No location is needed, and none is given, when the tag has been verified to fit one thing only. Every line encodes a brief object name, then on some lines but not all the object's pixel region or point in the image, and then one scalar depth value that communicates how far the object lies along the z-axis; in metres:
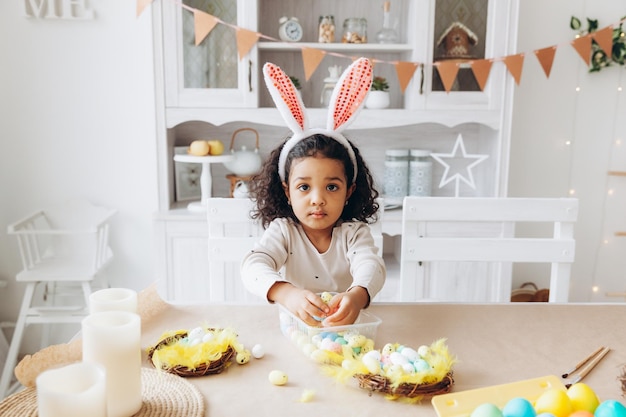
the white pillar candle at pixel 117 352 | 0.74
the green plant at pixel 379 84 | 2.34
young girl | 1.15
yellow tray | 0.78
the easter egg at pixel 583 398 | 0.75
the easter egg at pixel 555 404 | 0.73
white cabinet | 2.21
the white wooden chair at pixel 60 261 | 2.16
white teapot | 2.39
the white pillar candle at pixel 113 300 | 0.82
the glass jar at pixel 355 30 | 2.34
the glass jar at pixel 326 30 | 2.33
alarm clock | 2.32
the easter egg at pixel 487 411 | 0.71
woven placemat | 0.78
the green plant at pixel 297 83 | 2.39
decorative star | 2.63
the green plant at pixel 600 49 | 2.48
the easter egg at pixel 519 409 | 0.72
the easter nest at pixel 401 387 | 0.82
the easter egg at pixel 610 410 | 0.70
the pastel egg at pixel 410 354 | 0.88
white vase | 2.32
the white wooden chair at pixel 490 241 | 1.42
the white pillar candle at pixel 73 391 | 0.60
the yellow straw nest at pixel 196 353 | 0.88
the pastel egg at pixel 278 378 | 0.86
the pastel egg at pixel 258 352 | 0.95
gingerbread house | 2.27
